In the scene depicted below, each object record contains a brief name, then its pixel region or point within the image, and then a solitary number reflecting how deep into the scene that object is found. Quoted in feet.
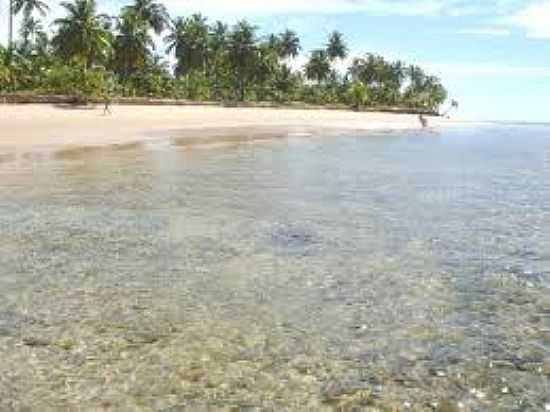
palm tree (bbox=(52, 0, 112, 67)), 224.12
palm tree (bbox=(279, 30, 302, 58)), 388.78
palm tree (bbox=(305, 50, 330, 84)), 414.82
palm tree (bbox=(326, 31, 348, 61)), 421.59
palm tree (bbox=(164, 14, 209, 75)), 308.60
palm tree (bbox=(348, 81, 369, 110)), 380.58
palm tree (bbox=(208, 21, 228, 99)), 320.09
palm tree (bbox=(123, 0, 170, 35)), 290.15
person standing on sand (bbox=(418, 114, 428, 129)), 340.80
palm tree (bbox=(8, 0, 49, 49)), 260.44
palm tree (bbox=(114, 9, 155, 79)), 254.06
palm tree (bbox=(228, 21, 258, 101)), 326.44
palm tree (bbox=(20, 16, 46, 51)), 311.47
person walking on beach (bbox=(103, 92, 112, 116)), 185.42
